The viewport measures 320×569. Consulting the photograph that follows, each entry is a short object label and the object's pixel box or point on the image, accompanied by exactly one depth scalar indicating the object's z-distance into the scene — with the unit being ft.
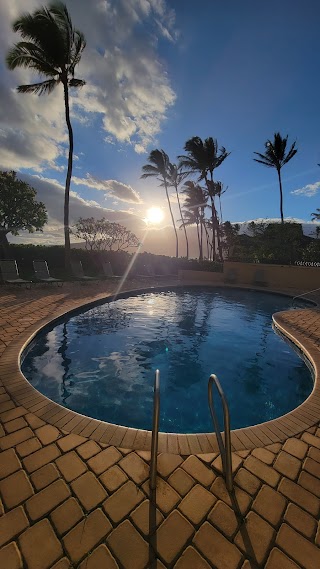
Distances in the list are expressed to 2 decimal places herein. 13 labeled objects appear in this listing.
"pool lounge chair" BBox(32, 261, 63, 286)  43.28
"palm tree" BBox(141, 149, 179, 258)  91.35
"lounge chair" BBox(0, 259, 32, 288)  39.05
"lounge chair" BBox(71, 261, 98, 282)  53.92
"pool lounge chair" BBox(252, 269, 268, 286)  56.29
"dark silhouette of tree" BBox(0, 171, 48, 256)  91.30
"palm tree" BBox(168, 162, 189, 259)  94.56
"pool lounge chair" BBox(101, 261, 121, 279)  58.80
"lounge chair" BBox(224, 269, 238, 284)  59.99
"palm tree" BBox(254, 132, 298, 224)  70.49
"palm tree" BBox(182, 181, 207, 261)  122.52
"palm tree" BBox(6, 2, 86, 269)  42.14
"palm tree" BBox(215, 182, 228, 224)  107.25
